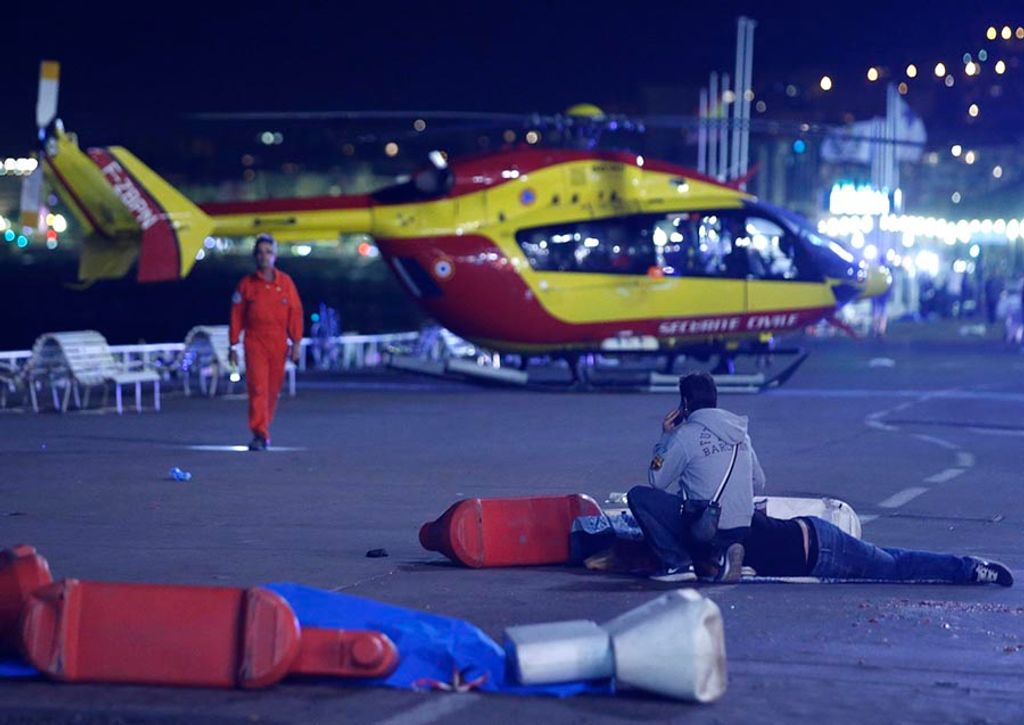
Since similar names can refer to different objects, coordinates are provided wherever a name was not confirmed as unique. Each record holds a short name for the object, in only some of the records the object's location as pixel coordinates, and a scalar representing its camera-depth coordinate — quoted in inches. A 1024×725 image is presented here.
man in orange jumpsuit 1317.7
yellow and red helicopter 1951.3
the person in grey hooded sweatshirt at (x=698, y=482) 723.4
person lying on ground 731.4
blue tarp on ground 541.6
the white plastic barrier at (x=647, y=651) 516.1
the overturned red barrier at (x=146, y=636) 530.9
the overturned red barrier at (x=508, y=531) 767.1
